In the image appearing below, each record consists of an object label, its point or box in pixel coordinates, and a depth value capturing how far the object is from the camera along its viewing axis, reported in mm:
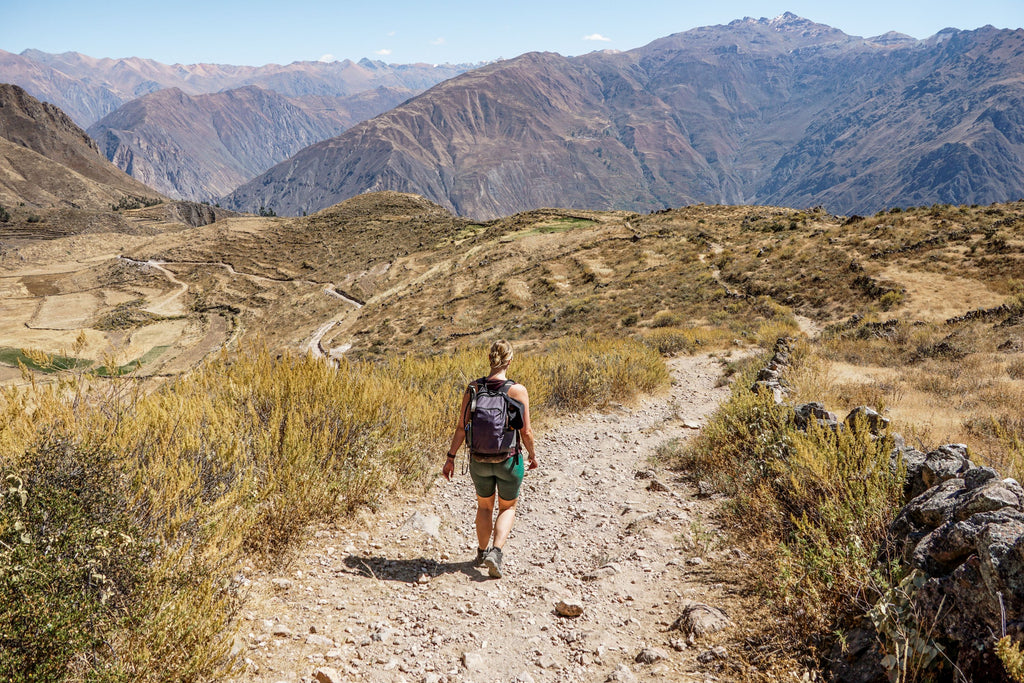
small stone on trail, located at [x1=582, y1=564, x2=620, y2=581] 4297
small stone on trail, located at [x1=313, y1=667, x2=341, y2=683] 2777
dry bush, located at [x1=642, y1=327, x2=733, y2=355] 15698
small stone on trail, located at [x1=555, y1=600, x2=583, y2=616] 3760
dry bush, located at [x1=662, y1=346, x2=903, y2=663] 3096
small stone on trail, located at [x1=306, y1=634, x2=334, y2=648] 3131
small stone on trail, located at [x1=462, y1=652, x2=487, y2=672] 3164
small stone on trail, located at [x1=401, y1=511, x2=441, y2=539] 4922
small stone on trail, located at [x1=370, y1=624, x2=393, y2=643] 3277
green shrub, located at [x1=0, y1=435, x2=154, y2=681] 2182
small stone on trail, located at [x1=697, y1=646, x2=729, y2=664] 3072
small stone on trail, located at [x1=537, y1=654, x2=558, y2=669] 3234
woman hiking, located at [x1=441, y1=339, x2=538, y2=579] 4449
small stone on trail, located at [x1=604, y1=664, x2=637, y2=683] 3004
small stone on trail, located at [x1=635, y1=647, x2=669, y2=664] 3170
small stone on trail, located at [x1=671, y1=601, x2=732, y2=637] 3355
